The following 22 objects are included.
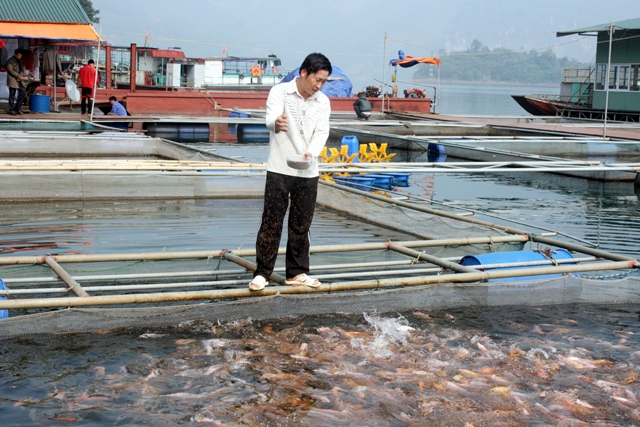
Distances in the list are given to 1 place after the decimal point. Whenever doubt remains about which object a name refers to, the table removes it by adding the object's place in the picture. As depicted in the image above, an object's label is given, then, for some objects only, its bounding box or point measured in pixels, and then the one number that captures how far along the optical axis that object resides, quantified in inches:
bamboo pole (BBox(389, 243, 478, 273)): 286.0
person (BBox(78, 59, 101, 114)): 984.3
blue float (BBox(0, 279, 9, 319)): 241.0
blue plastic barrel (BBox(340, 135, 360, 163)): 690.2
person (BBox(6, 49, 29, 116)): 899.4
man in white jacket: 231.8
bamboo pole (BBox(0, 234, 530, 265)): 273.4
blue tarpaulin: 1473.9
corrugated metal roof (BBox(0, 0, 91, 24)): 949.8
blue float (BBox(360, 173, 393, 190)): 597.3
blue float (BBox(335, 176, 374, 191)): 560.4
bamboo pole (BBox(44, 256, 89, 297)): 239.6
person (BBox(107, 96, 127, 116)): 1031.6
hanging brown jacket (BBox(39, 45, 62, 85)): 1044.5
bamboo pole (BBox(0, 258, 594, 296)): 248.0
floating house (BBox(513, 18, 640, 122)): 1400.1
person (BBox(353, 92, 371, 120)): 1176.4
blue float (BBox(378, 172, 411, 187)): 661.4
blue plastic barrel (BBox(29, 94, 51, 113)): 1000.8
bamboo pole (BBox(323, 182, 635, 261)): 307.3
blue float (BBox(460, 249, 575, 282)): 301.1
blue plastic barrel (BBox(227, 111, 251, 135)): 1216.9
